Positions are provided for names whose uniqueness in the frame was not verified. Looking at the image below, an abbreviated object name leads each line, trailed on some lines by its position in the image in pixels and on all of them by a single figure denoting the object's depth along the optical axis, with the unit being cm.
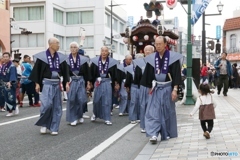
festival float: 1510
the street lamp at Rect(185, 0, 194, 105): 1330
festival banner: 1388
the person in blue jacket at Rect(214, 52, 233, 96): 1592
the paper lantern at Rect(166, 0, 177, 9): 1450
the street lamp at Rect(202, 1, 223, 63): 2289
